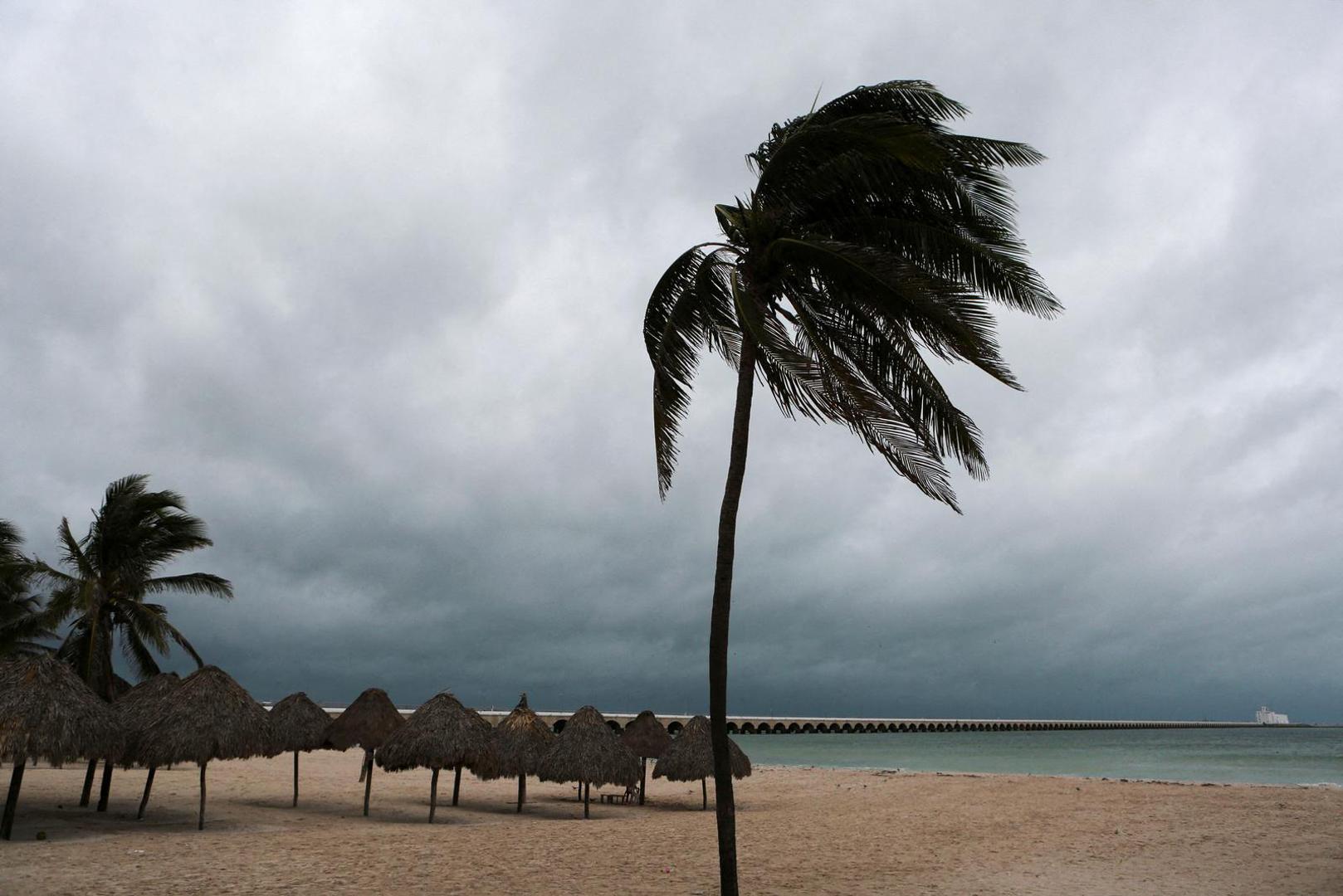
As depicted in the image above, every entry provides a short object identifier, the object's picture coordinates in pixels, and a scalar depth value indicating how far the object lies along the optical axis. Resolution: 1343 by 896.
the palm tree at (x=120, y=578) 20.25
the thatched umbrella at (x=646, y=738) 21.16
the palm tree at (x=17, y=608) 20.28
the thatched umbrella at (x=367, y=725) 17.94
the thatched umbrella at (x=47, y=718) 12.01
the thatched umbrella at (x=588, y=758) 17.86
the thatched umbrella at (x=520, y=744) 18.17
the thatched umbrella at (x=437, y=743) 16.52
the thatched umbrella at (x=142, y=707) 13.97
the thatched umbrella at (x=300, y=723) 17.28
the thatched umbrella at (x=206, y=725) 13.80
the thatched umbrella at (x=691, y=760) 19.28
